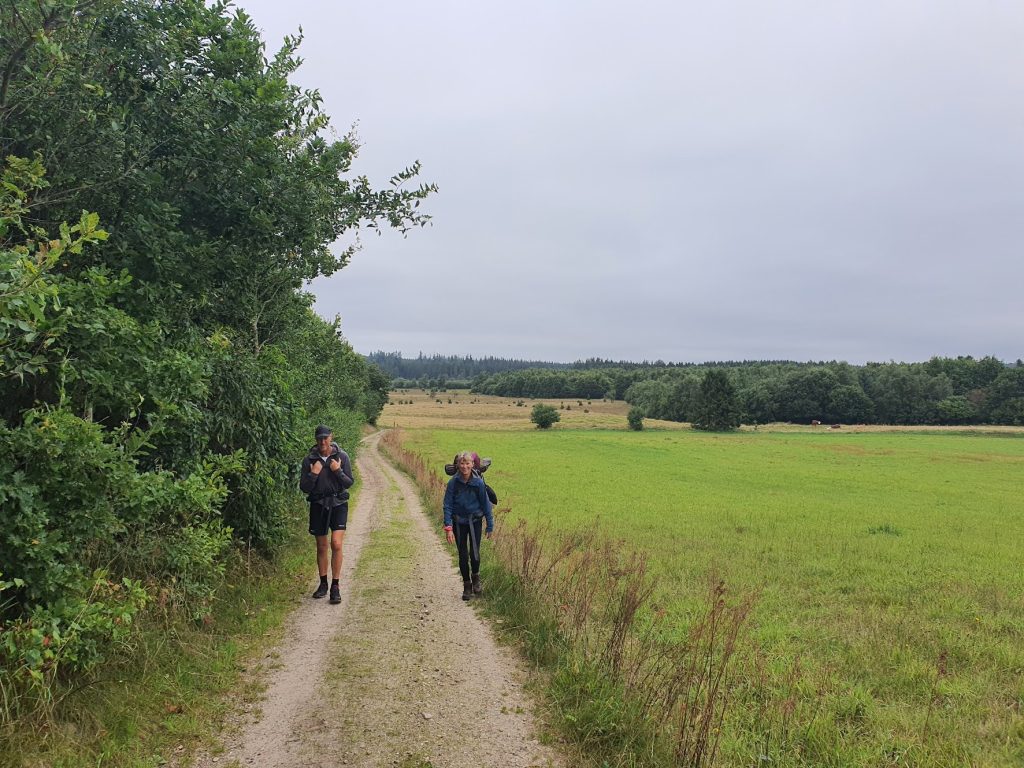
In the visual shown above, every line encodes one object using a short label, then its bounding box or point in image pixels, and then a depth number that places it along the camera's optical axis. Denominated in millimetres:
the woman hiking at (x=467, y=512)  8305
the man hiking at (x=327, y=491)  7824
